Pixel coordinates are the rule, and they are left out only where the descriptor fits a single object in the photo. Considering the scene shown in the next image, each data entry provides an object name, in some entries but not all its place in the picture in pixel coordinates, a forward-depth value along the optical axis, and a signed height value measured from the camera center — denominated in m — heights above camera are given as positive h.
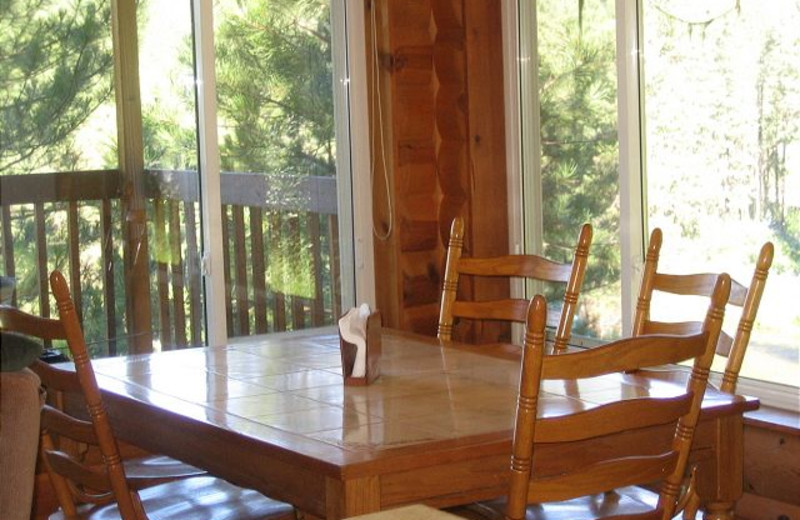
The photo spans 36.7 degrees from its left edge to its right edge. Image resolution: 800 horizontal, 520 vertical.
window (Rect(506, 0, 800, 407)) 3.38 +0.15
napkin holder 2.63 -0.34
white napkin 2.62 -0.29
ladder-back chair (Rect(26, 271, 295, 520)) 2.44 -0.56
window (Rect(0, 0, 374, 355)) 3.71 +0.14
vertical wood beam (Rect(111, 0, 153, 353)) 3.84 +0.14
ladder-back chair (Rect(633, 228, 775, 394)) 2.73 -0.26
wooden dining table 2.07 -0.42
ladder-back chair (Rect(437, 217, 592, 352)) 3.29 -0.22
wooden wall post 4.30 +0.19
